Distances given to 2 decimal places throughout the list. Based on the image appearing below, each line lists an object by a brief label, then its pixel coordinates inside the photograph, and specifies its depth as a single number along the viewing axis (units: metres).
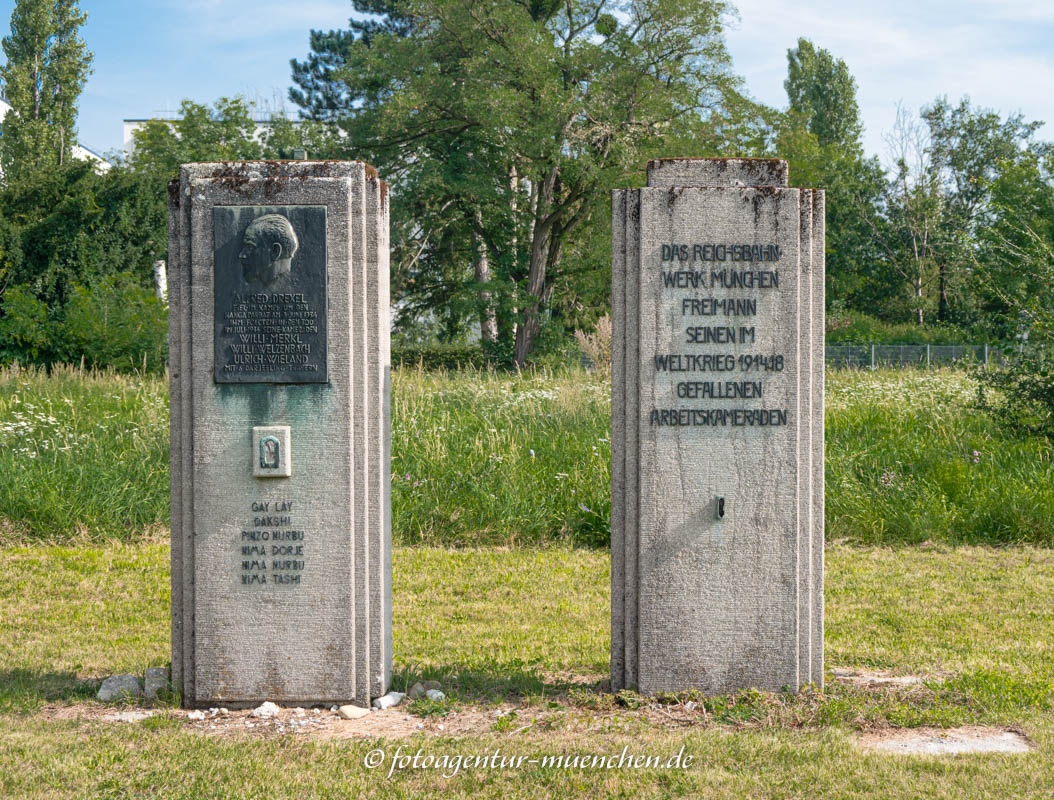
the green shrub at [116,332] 17.05
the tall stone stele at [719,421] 4.77
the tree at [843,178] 42.88
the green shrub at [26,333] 18.34
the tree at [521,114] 24.75
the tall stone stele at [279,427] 4.68
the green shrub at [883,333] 35.50
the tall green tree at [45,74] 32.88
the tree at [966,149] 44.81
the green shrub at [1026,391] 9.88
